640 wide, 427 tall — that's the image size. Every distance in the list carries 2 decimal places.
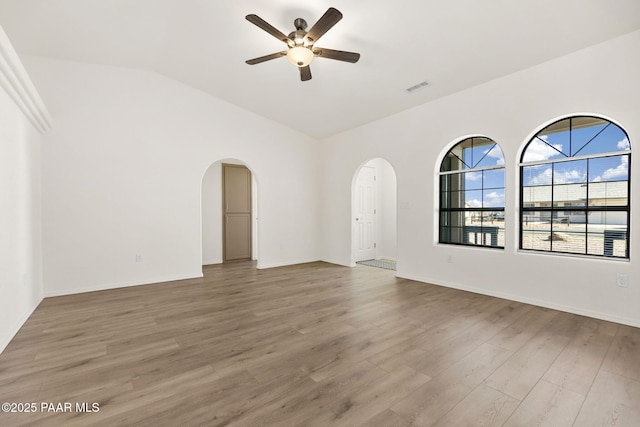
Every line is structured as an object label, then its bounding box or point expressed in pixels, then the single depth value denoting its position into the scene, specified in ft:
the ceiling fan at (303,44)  8.82
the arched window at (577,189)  10.61
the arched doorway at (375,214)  21.94
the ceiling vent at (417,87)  13.79
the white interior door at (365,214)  21.76
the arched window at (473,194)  13.74
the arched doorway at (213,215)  21.50
